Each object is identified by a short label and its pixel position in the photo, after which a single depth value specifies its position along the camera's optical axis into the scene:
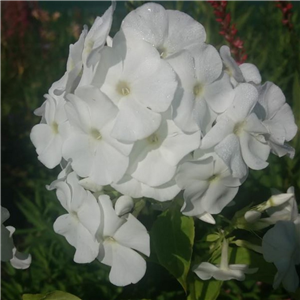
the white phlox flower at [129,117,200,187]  0.13
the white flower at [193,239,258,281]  0.16
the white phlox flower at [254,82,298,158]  0.15
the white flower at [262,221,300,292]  0.15
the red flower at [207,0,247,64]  0.22
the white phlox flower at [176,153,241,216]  0.13
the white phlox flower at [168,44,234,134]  0.13
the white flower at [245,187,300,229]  0.16
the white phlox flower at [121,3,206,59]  0.13
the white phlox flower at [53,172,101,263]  0.14
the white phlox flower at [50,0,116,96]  0.13
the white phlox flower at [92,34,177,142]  0.13
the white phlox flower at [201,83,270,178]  0.13
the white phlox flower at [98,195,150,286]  0.14
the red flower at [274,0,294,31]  0.24
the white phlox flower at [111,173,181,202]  0.13
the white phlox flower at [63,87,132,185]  0.13
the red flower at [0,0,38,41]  0.68
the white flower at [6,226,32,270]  0.19
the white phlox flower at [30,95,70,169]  0.14
